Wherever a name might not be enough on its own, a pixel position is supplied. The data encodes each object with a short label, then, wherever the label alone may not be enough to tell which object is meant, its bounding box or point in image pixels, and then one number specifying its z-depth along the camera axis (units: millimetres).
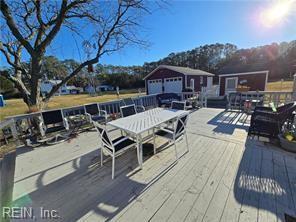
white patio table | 2266
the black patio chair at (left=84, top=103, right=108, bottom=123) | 4384
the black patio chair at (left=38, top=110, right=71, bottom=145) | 3559
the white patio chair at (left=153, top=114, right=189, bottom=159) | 2511
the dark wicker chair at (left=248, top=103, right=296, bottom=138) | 2902
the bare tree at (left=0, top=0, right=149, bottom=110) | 4586
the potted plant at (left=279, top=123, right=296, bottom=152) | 2590
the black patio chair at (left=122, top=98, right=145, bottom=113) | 5701
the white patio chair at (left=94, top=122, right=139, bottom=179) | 2117
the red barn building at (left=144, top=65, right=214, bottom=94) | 13961
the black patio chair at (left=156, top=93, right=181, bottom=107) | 6556
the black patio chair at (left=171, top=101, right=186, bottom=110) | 3784
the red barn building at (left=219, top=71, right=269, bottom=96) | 11744
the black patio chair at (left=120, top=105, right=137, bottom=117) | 3542
